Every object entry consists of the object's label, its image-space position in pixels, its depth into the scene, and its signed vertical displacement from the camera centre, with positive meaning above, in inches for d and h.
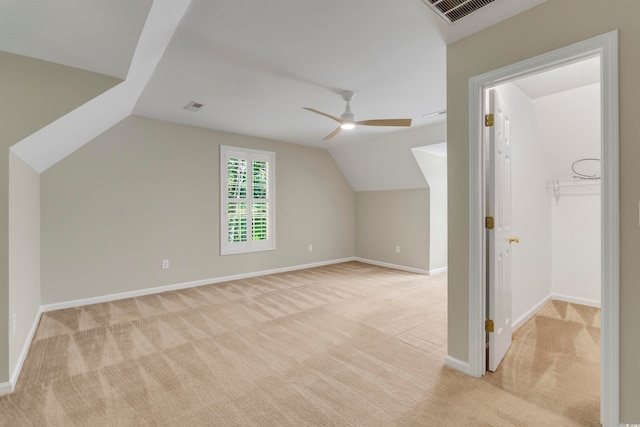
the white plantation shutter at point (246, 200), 195.8 +9.2
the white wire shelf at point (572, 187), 138.1 +11.4
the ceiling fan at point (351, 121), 128.6 +39.6
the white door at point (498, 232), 85.8 -6.2
